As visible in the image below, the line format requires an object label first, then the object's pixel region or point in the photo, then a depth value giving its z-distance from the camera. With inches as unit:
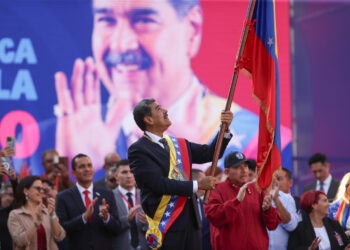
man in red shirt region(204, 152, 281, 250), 521.0
